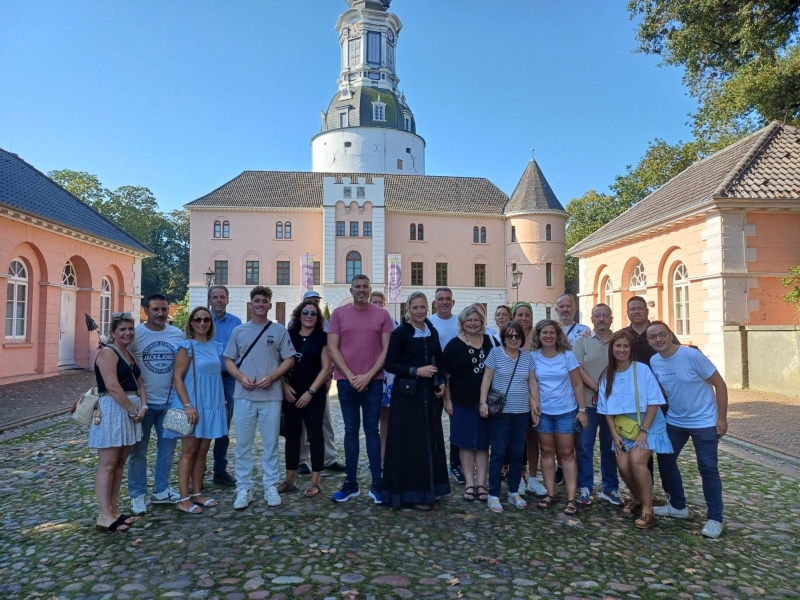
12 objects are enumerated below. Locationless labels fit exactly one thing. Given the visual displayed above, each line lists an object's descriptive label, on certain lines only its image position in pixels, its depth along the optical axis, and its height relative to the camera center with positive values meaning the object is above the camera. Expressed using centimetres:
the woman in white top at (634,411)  465 -79
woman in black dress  497 -96
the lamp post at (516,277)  2566 +180
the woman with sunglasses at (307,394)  534 -71
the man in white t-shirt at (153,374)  481 -46
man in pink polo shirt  525 -43
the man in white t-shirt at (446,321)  576 -4
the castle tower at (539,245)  3903 +498
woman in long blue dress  484 -68
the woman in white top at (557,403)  500 -76
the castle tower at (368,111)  5178 +1962
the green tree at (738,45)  1285 +678
